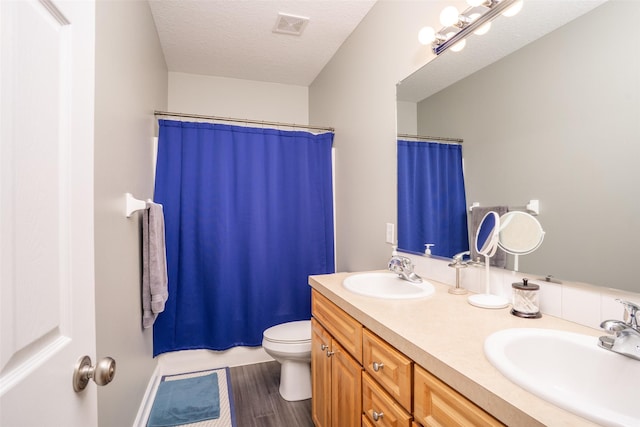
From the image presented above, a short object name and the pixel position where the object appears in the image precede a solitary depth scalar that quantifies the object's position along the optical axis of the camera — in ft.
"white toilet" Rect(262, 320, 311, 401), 6.28
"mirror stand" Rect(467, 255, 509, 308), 3.51
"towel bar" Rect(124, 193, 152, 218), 4.74
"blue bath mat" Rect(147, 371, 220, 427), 5.78
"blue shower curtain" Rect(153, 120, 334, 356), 7.36
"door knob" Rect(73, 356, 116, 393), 1.84
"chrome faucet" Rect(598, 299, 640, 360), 2.22
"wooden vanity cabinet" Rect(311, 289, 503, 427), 2.37
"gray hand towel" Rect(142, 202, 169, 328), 5.63
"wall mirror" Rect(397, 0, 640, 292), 2.71
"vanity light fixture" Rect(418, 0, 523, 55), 3.78
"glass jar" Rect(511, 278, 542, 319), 3.19
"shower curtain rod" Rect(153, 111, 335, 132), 7.15
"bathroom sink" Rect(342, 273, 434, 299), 4.77
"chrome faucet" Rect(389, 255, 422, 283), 4.82
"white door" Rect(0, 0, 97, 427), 1.33
